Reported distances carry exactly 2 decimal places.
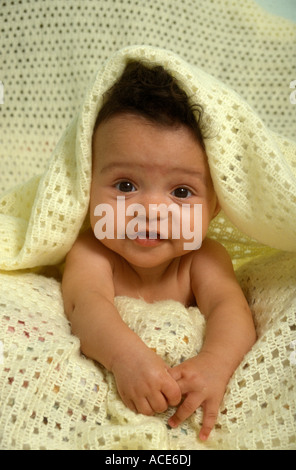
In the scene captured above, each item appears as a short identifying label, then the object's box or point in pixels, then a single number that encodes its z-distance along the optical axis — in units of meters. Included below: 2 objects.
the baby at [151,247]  0.80
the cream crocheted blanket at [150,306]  0.74
